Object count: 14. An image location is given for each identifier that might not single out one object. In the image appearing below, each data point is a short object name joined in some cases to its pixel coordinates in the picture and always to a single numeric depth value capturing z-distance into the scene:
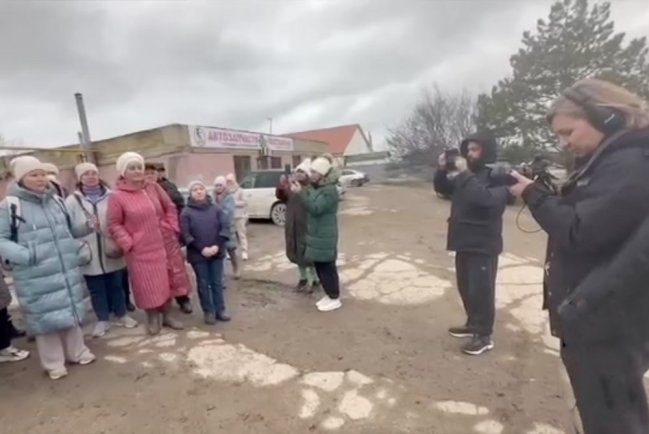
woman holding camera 1.44
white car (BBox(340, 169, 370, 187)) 26.67
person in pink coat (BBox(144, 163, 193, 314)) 4.49
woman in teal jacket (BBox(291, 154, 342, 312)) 4.20
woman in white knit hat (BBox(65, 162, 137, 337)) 3.76
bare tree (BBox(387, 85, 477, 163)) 29.70
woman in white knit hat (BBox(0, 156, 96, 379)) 2.96
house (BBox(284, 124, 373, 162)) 46.22
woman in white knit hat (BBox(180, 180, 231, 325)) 4.05
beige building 11.68
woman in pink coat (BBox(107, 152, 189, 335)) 3.60
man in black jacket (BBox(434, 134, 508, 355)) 3.07
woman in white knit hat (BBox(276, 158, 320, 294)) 5.02
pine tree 20.36
